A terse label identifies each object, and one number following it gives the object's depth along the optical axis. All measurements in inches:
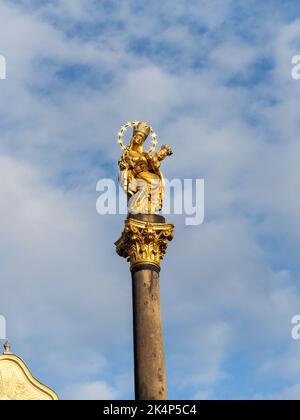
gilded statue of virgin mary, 1109.7
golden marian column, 981.8
